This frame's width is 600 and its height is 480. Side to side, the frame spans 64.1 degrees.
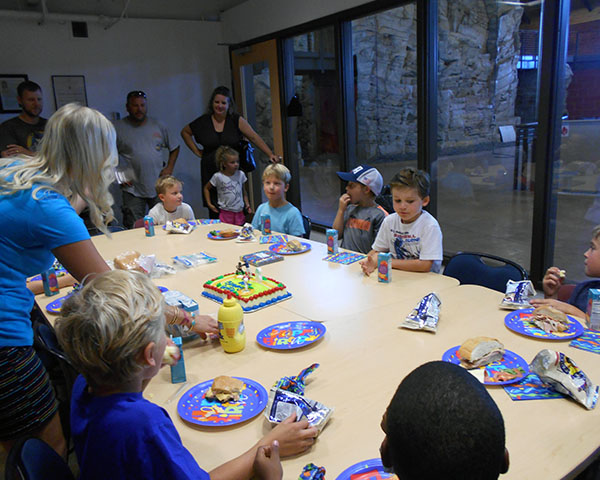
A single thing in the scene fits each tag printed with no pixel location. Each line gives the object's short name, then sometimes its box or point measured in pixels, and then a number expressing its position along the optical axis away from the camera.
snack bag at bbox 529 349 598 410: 1.25
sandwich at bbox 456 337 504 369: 1.44
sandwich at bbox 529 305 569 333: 1.66
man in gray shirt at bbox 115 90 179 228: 5.21
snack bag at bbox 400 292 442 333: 1.72
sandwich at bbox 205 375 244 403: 1.35
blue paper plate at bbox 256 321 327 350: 1.65
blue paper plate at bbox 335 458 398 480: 1.04
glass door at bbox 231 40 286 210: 6.04
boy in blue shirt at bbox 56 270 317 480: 0.94
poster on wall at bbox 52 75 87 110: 5.85
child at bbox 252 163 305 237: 3.47
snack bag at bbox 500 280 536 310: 1.85
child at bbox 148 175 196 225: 3.79
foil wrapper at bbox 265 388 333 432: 1.21
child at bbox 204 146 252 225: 4.46
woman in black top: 5.02
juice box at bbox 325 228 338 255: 2.74
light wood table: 1.13
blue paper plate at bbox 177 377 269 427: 1.26
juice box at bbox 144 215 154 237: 3.49
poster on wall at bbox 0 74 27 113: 5.53
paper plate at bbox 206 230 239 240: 3.34
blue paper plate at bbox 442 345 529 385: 1.39
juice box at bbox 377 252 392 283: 2.26
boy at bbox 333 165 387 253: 2.96
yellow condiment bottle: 1.62
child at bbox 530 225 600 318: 1.81
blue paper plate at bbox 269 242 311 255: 2.87
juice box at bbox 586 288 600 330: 1.63
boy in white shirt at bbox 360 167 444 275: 2.42
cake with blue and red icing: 2.07
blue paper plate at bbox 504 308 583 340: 1.62
